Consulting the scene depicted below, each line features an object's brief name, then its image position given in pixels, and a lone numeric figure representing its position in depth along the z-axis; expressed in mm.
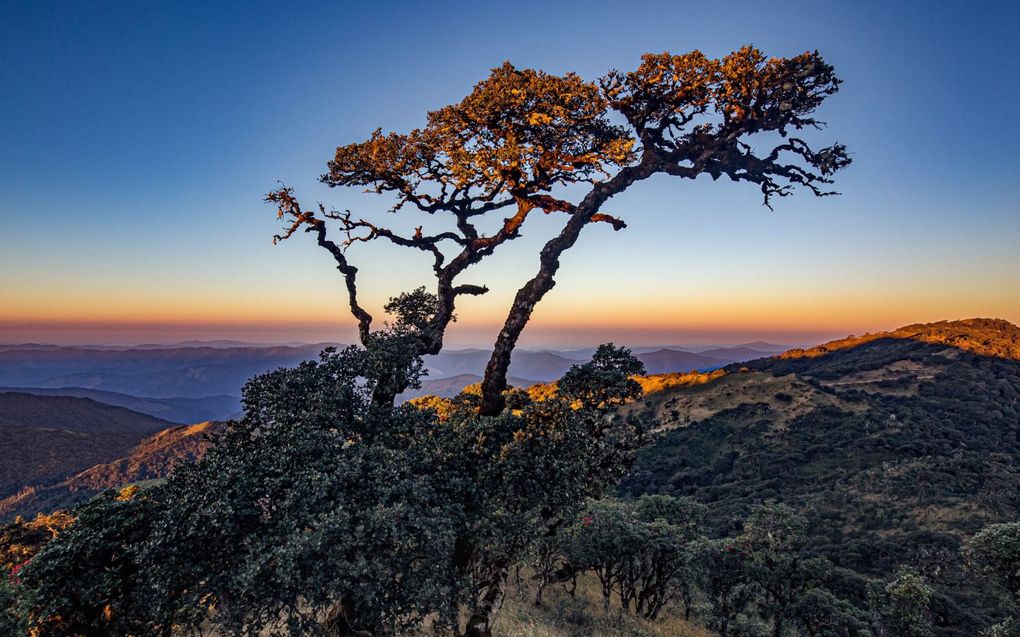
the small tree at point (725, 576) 26047
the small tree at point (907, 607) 22234
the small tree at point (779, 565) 25844
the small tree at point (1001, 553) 18477
